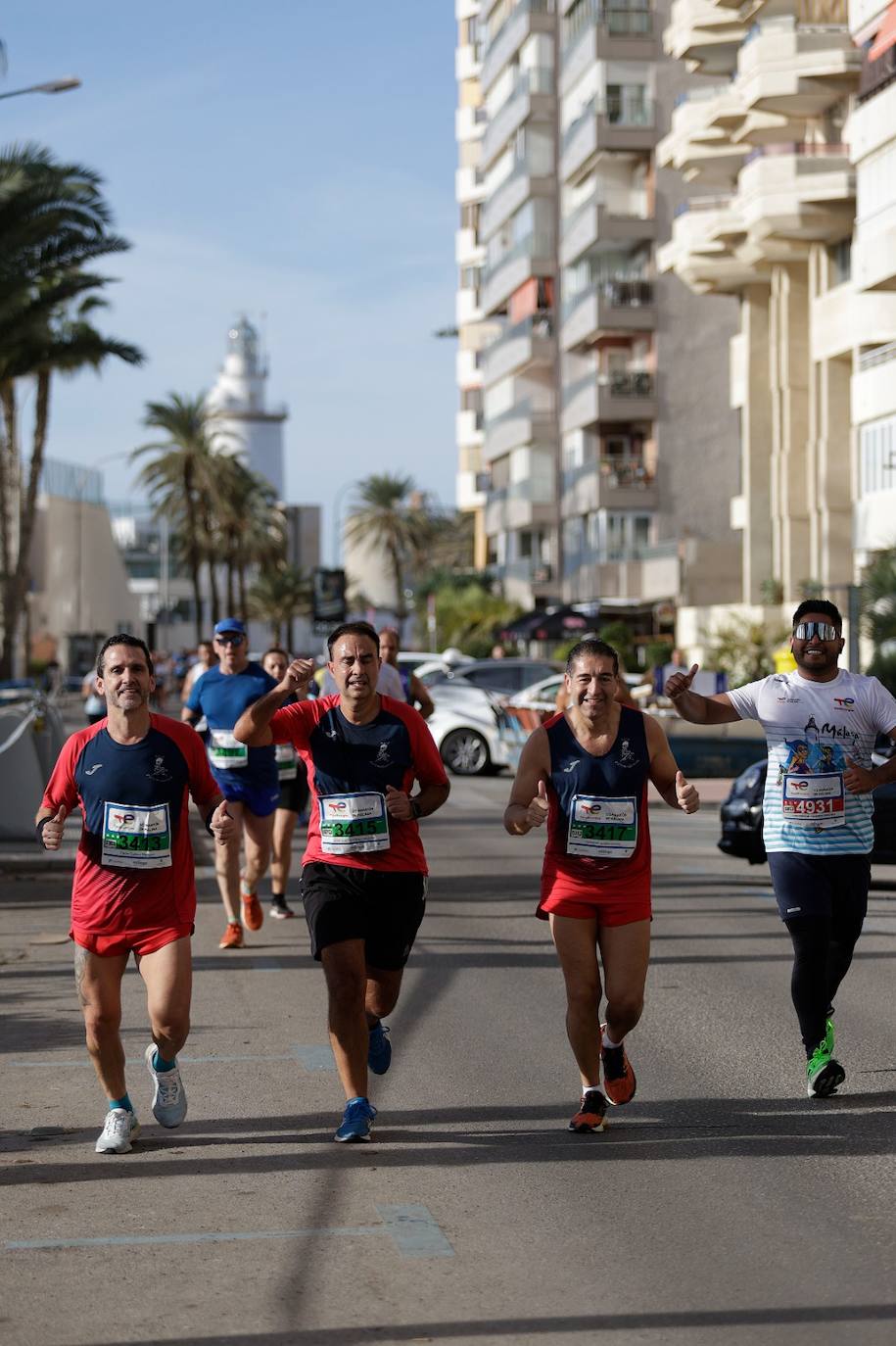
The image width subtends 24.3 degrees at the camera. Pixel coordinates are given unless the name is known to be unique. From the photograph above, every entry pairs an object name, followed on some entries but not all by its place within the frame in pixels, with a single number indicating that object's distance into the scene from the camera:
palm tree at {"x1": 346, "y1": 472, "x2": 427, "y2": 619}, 108.81
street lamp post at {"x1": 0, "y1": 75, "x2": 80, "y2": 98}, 27.08
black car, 17.94
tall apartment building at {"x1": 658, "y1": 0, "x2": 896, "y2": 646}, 39.69
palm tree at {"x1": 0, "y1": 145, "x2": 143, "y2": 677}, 33.56
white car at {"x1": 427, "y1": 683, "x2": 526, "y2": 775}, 32.53
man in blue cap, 13.13
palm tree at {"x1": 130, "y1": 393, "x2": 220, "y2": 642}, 80.38
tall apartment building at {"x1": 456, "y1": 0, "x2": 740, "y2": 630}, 63.38
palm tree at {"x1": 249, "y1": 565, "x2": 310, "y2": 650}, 115.25
